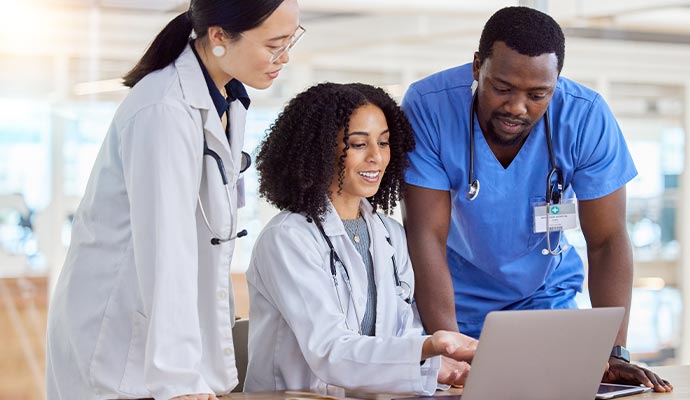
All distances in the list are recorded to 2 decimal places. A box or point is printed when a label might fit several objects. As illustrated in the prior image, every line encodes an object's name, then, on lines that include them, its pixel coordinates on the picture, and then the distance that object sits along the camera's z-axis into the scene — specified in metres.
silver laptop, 2.75
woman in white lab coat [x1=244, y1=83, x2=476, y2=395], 3.03
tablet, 3.01
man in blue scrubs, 3.32
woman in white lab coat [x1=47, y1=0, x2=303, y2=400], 2.74
